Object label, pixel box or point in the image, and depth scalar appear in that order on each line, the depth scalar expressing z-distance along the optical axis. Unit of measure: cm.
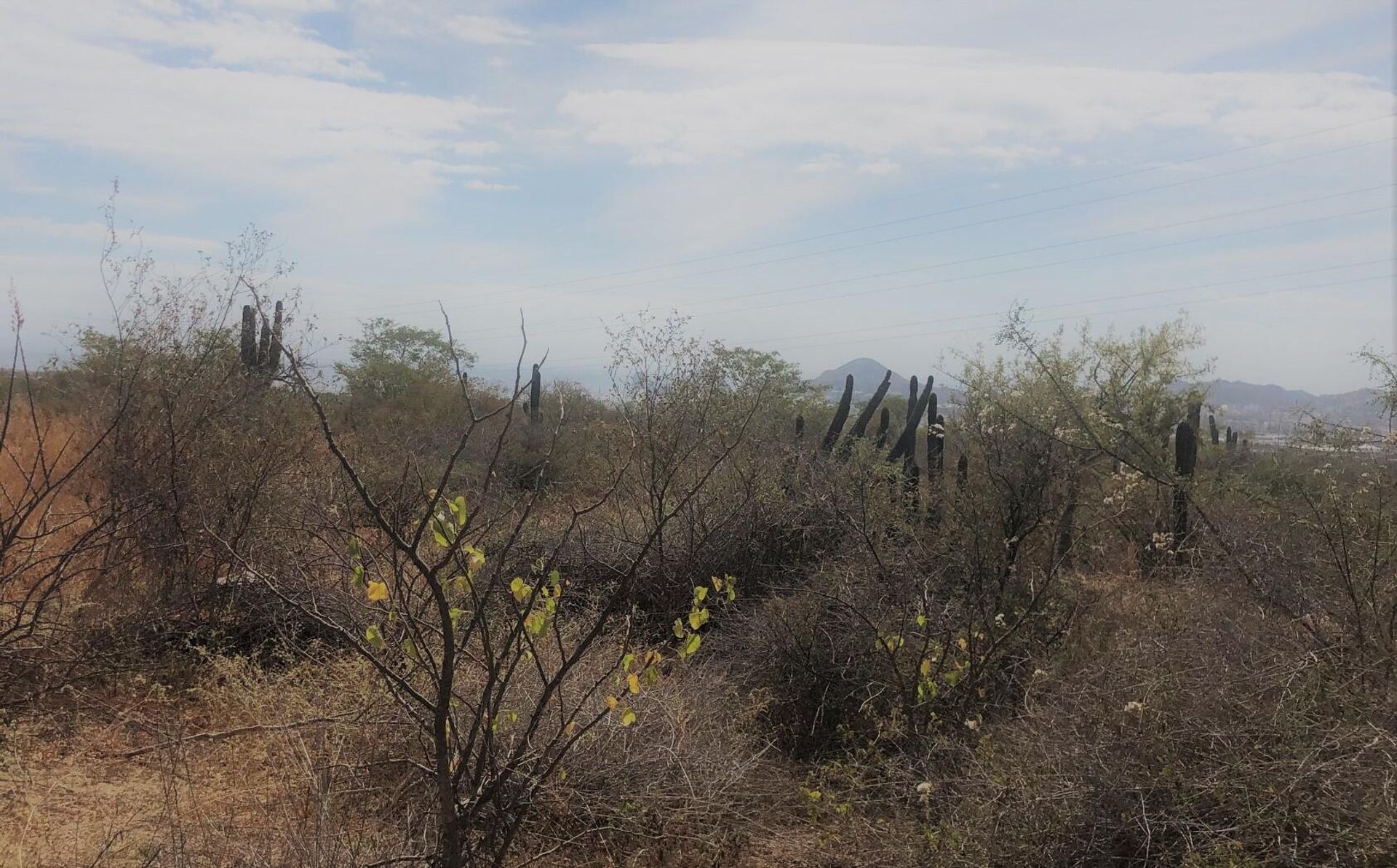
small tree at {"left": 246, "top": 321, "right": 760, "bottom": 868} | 234
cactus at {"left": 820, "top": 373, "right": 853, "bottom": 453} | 1101
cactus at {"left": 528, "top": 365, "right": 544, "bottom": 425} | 1641
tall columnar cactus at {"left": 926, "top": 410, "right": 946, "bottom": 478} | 847
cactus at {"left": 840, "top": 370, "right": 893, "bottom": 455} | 954
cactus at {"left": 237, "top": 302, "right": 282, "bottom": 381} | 749
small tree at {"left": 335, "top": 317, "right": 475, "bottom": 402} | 1833
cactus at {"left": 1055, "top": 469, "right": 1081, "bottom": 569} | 549
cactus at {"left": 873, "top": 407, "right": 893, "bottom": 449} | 1083
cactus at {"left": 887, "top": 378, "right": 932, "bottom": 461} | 1183
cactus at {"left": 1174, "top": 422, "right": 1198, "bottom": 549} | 1056
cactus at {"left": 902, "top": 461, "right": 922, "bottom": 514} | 752
